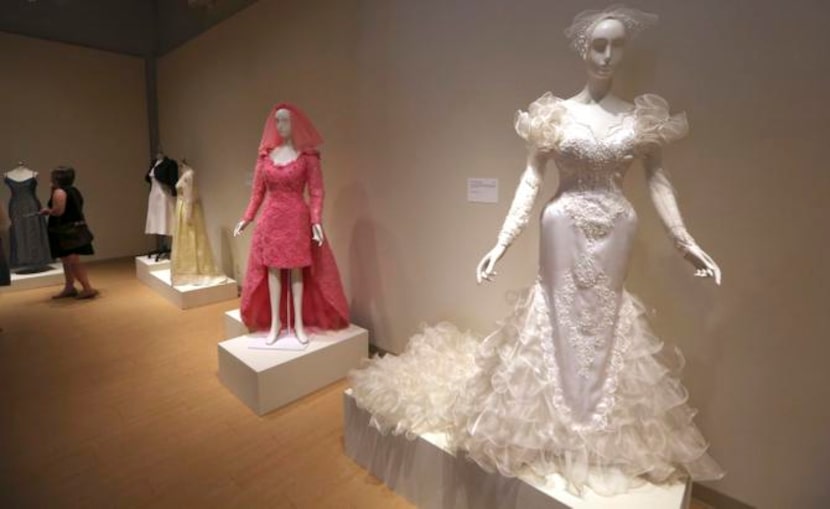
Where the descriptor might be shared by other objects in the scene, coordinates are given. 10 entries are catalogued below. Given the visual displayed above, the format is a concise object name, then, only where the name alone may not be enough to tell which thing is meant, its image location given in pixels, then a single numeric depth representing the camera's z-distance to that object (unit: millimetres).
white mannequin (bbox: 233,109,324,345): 2658
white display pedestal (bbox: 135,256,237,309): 4340
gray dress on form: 4891
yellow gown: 4410
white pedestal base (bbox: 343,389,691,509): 1454
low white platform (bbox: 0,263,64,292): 4805
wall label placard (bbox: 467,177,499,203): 2416
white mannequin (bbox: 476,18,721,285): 1432
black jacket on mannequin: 4875
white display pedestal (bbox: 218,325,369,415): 2547
